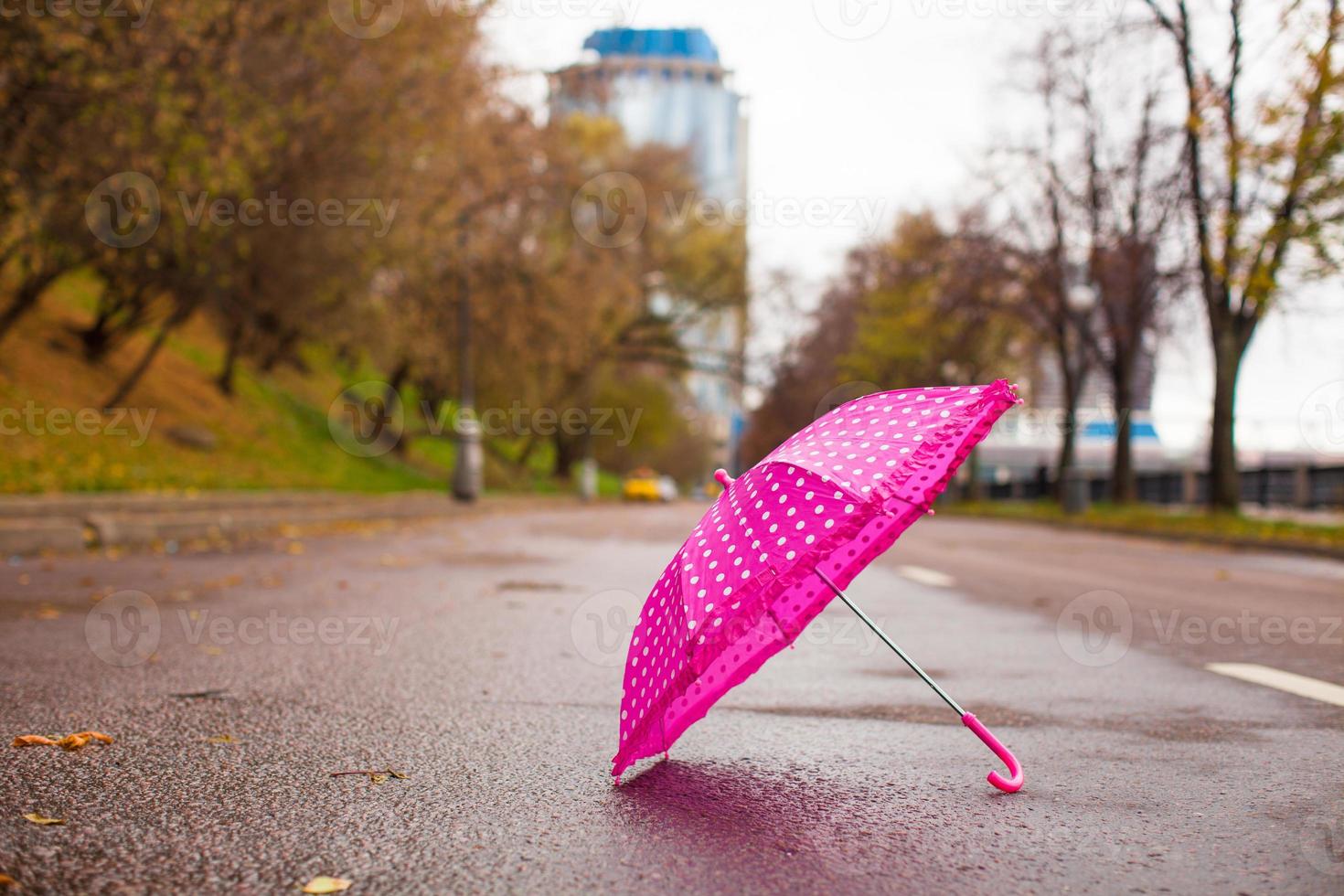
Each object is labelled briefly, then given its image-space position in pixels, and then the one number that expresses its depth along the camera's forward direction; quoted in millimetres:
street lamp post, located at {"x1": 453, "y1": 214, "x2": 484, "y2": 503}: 25734
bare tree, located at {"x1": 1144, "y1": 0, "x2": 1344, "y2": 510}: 16078
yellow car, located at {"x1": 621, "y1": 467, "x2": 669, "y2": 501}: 54125
